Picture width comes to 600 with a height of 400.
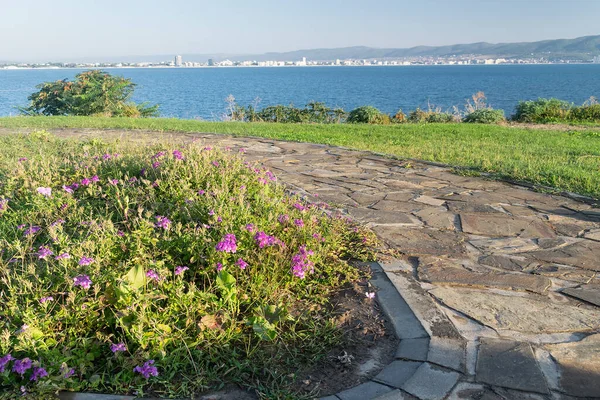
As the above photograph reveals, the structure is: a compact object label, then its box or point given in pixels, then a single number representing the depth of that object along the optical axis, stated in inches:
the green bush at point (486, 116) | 572.4
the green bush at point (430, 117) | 608.7
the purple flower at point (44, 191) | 146.6
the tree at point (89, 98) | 684.1
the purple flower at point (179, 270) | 108.5
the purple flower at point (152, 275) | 105.3
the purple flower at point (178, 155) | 175.8
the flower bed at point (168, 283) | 93.9
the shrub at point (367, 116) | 586.9
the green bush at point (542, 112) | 578.2
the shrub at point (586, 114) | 580.2
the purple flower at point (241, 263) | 113.8
